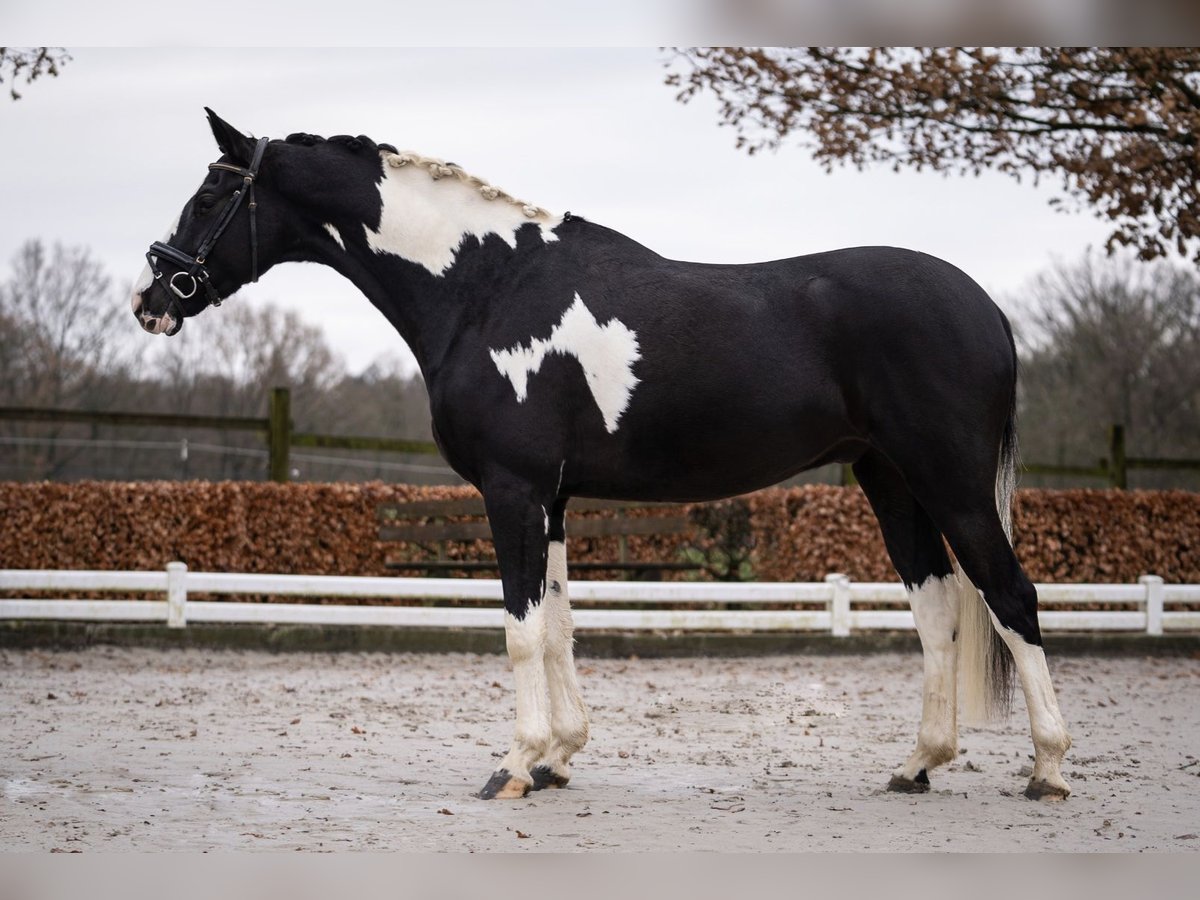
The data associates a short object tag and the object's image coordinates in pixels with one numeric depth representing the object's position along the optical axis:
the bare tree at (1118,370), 24.23
